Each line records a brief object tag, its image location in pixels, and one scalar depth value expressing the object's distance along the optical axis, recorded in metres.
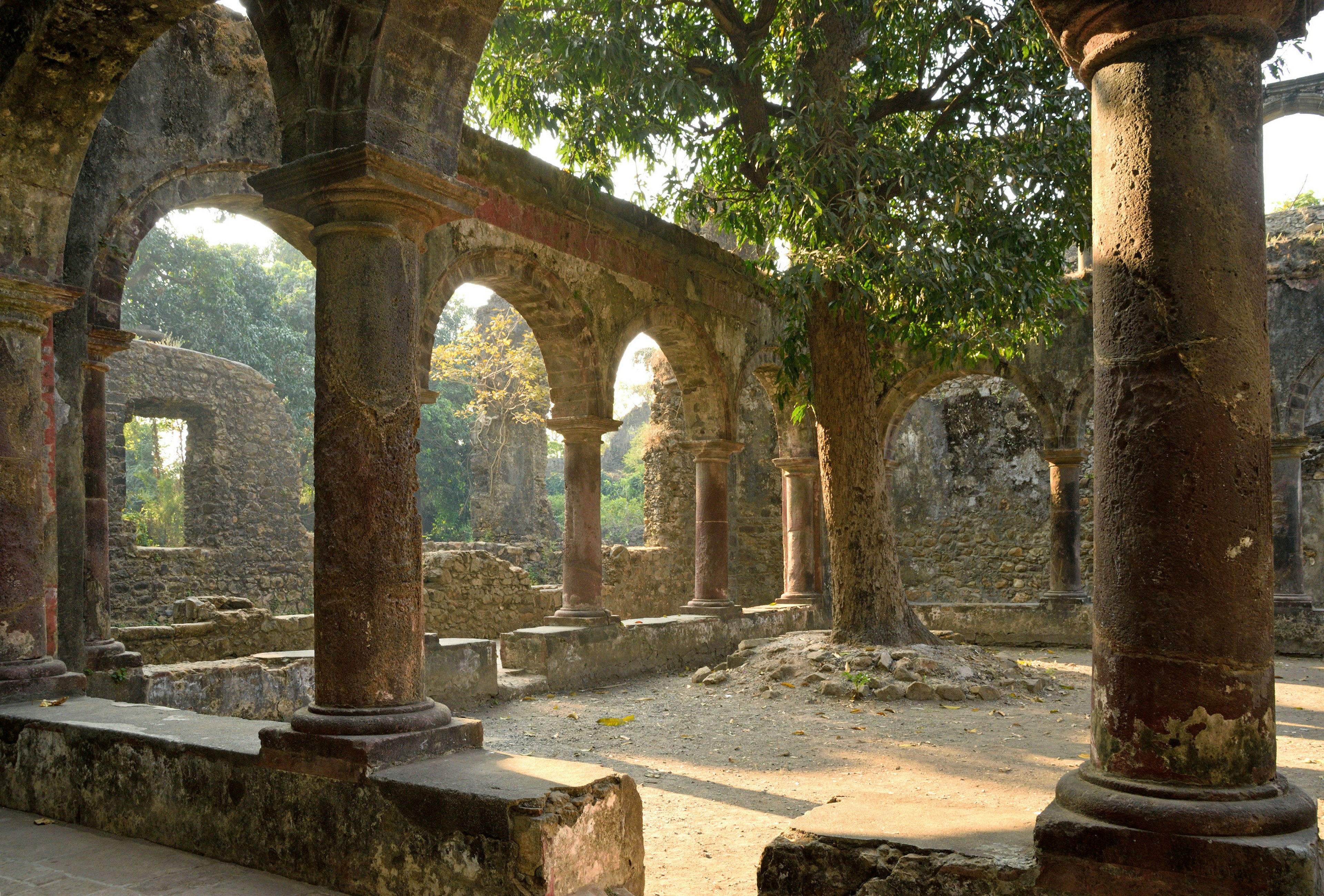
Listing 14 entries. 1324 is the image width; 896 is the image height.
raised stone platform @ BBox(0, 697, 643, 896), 2.68
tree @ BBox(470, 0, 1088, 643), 7.50
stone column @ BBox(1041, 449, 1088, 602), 12.19
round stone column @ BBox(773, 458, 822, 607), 12.53
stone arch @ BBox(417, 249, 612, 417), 8.71
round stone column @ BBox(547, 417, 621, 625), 9.42
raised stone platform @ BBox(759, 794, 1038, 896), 2.26
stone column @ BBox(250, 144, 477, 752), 3.21
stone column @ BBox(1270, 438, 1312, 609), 11.35
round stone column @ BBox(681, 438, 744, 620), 11.00
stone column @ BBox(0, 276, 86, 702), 4.39
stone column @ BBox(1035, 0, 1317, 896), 2.16
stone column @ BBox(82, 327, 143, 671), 6.14
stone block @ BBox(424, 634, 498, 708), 7.40
